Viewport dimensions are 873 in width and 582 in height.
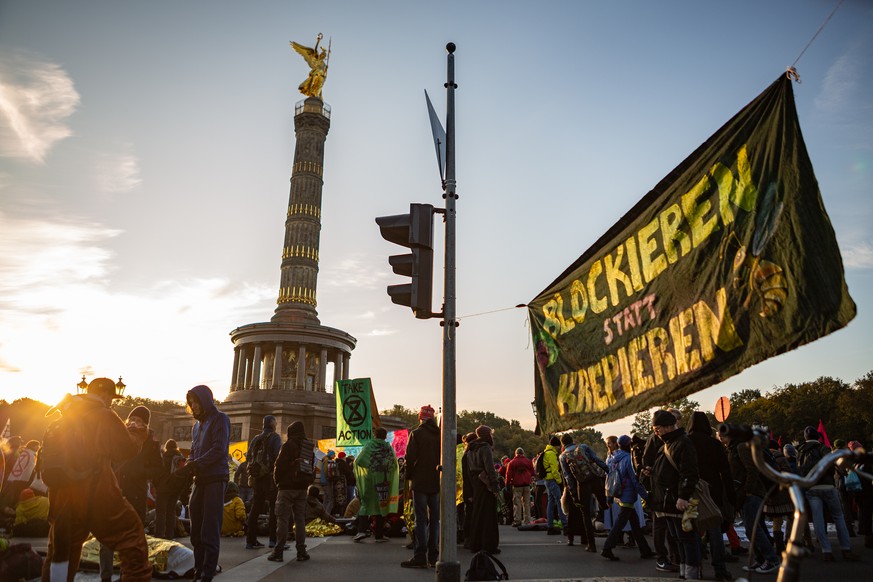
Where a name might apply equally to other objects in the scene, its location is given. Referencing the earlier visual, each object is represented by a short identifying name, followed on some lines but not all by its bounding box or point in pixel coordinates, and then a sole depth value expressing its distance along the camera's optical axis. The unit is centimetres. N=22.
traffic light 561
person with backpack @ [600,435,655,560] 832
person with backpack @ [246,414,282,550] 936
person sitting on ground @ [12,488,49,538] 1045
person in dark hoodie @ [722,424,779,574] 770
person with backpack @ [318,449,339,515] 1606
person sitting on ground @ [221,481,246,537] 1157
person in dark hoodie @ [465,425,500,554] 760
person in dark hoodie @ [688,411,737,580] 702
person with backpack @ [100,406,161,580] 792
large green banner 287
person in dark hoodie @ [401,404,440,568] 778
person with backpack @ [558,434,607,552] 909
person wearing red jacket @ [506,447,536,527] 1338
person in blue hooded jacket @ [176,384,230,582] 586
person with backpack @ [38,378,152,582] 438
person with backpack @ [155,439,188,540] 900
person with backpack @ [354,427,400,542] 1035
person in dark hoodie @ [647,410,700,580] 587
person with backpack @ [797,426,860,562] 799
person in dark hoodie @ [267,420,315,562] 802
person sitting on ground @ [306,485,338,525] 1295
